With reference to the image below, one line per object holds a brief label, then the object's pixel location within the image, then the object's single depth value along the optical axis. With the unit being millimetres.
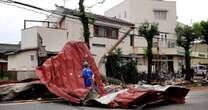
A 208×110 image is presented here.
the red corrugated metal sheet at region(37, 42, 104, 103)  18627
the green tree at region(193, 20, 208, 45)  46844
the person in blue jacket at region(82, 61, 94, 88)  19531
